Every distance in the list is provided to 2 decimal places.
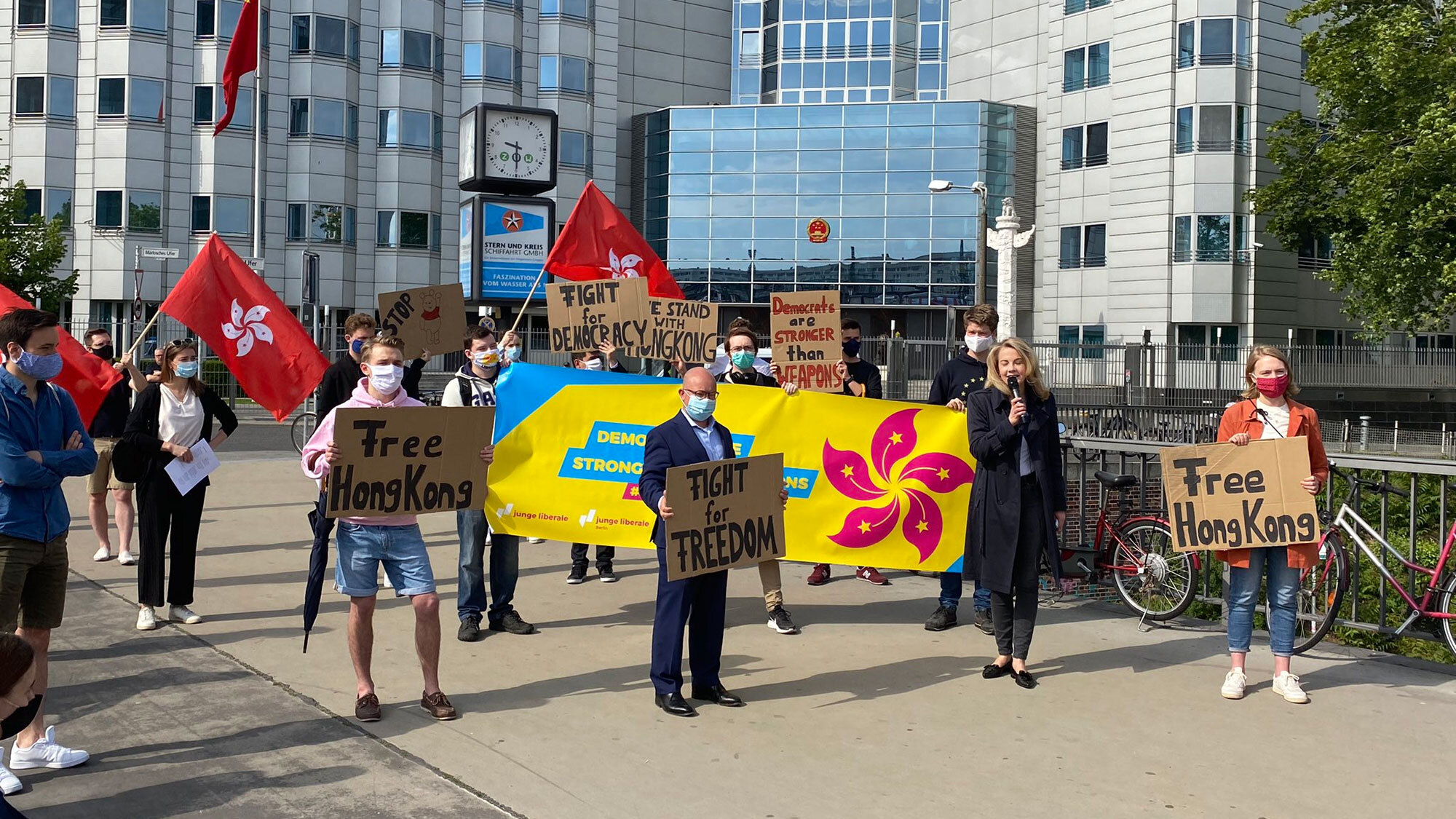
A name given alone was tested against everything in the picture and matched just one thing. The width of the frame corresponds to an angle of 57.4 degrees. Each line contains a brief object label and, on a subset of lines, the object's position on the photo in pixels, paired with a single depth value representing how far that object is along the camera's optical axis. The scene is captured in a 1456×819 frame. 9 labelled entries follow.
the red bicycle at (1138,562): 9.32
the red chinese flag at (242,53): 28.19
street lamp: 34.16
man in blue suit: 6.91
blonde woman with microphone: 7.66
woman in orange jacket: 7.43
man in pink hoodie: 6.55
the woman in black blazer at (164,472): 8.76
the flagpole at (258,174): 40.44
